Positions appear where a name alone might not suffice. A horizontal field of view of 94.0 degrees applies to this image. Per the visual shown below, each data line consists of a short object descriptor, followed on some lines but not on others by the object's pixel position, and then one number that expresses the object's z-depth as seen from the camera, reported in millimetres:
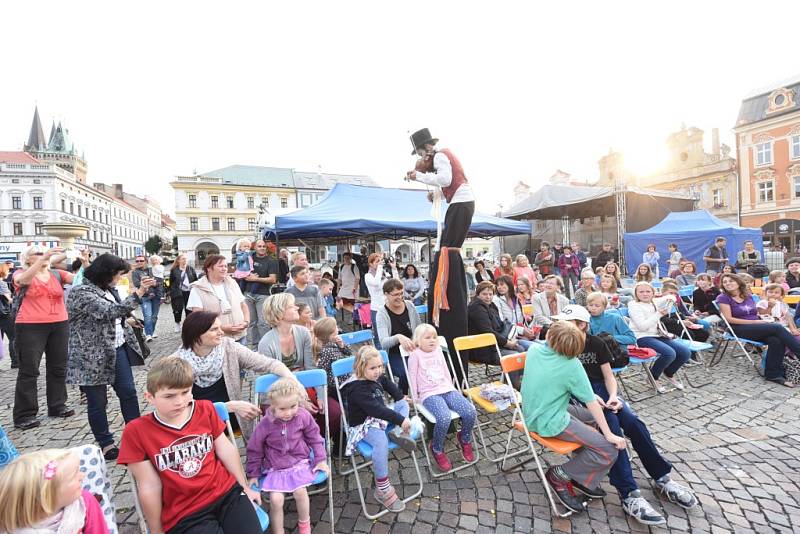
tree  57025
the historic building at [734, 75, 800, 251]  29172
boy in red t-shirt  1902
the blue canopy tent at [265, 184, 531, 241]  7844
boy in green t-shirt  2564
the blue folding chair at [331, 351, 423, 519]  2562
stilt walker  3920
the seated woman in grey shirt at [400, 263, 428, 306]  8258
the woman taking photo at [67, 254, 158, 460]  3016
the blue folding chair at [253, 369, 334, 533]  2770
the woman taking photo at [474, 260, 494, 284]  9779
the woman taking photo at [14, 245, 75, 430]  3768
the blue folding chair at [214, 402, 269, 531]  2320
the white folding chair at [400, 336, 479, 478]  2998
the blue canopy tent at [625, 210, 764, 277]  14000
